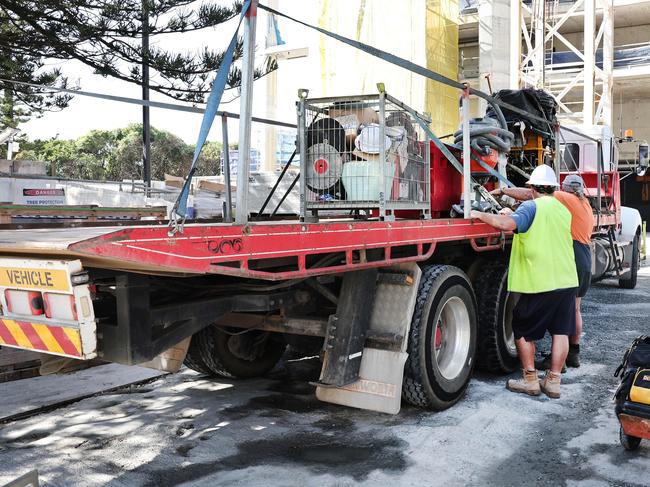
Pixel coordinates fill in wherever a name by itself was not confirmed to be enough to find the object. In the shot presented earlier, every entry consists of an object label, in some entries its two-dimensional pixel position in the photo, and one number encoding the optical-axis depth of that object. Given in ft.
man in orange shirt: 19.90
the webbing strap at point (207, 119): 9.41
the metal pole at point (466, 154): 16.57
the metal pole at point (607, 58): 80.79
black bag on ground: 12.71
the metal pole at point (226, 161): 18.40
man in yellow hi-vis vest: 16.58
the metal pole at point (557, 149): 23.43
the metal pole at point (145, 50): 29.01
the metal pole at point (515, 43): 73.26
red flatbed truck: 9.14
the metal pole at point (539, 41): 70.56
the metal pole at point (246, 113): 11.01
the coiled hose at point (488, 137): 20.34
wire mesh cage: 15.03
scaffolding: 73.72
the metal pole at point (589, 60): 76.79
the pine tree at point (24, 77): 29.76
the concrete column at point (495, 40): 77.41
